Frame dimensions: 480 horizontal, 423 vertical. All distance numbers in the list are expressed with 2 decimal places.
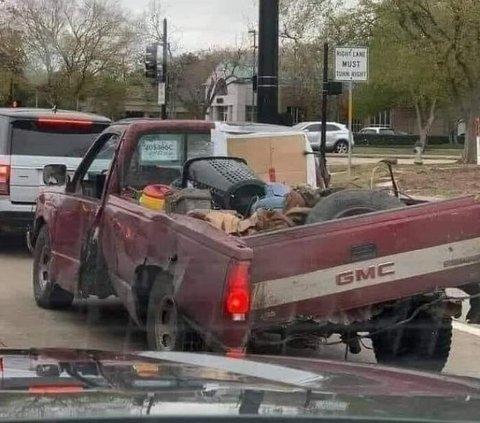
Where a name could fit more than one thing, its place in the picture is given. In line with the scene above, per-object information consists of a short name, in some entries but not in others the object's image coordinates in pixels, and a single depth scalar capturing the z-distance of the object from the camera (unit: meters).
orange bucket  7.27
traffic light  34.39
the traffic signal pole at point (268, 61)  15.95
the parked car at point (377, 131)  71.38
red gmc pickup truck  5.98
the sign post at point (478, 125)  25.64
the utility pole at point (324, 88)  21.23
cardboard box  8.73
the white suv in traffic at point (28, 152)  13.10
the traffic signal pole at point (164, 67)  33.78
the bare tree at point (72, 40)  52.00
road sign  20.08
